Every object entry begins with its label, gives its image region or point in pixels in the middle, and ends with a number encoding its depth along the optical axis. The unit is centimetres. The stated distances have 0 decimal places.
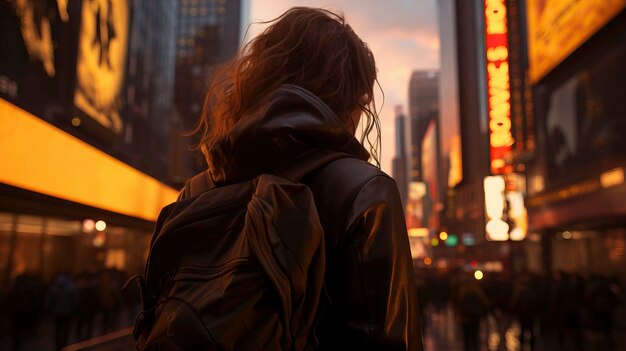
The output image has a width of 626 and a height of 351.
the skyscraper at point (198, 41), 5288
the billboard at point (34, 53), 1012
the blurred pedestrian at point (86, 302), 1211
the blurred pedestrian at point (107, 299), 1349
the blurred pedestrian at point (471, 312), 963
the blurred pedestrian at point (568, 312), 1173
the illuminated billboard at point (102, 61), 1656
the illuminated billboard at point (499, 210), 2608
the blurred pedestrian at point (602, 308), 1191
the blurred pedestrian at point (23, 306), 990
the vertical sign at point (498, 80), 2259
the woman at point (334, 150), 104
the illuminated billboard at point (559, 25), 1404
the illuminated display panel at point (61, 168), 802
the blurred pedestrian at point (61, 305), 1034
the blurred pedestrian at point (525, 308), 1034
